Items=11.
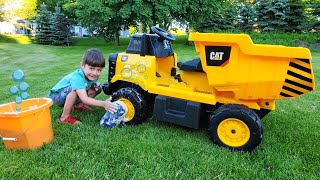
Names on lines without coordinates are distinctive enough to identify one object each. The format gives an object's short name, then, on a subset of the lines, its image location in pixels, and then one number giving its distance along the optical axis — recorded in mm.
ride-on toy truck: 1744
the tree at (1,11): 17189
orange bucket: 1738
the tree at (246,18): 15098
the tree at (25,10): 17156
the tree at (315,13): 12124
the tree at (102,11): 11840
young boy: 2229
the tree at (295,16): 12874
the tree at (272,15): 13164
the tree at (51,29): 16936
